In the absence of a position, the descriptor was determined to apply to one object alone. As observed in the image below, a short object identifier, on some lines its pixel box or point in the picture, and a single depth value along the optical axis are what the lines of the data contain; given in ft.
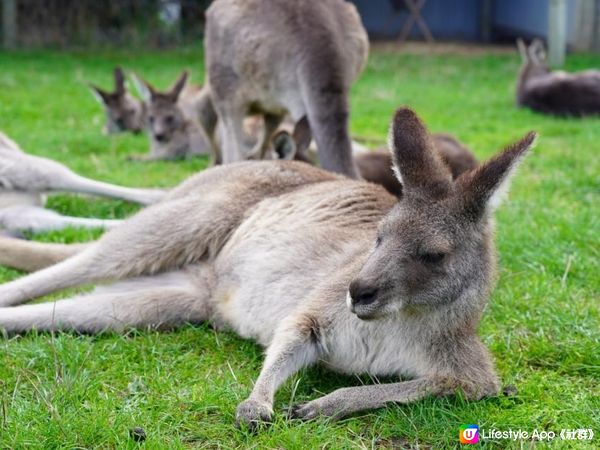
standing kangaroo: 17.43
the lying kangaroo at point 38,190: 16.74
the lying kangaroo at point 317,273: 9.29
